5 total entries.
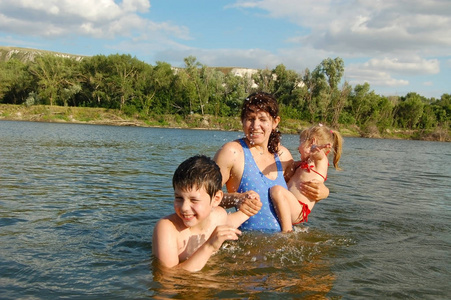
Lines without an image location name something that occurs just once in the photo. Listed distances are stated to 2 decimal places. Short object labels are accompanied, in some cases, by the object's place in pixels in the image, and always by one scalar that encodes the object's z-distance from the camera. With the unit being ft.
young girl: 17.04
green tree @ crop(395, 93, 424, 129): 228.43
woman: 15.25
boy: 11.02
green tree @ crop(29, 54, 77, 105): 184.38
